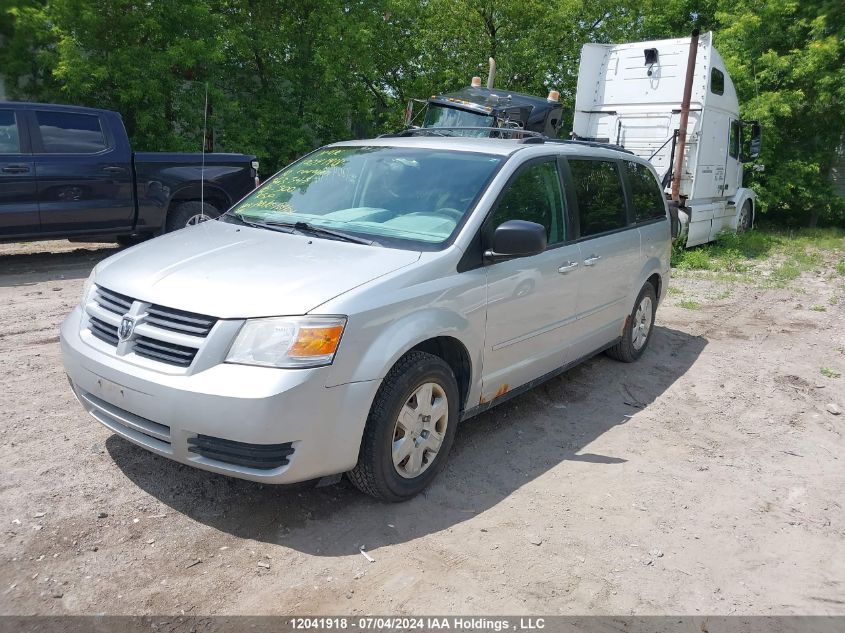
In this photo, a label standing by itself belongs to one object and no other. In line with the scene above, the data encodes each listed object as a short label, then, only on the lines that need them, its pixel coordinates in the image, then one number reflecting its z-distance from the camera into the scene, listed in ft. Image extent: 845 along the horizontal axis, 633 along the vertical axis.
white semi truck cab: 37.99
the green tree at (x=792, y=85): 51.21
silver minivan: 10.25
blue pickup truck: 27.09
